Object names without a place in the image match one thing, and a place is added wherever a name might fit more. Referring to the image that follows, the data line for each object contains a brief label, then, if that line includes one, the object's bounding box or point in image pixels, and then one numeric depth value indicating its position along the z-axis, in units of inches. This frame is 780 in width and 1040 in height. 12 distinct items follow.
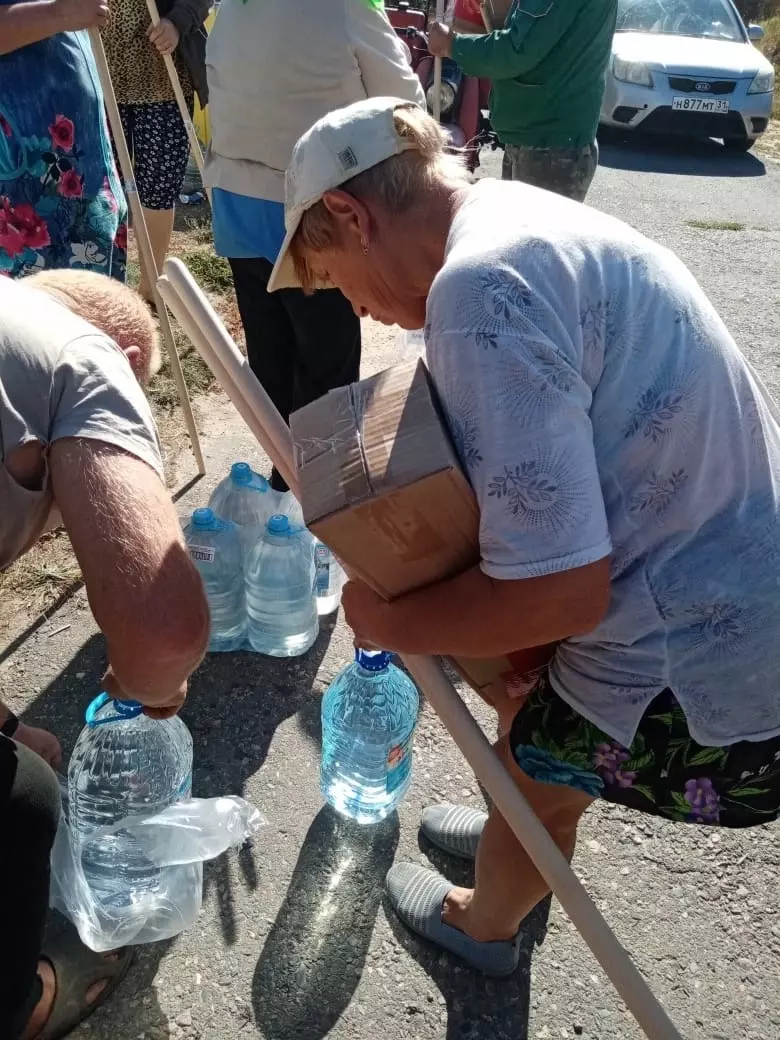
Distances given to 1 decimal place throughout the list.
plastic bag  76.1
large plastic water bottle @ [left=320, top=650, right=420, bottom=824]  93.4
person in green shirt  138.1
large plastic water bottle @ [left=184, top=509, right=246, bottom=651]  107.9
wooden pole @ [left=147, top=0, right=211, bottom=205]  127.1
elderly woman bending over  43.4
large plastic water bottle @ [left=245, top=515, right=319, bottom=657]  111.9
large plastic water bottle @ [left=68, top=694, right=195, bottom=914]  79.7
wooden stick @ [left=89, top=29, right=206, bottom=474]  110.4
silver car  379.6
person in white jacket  95.8
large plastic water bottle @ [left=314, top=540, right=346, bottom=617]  118.0
